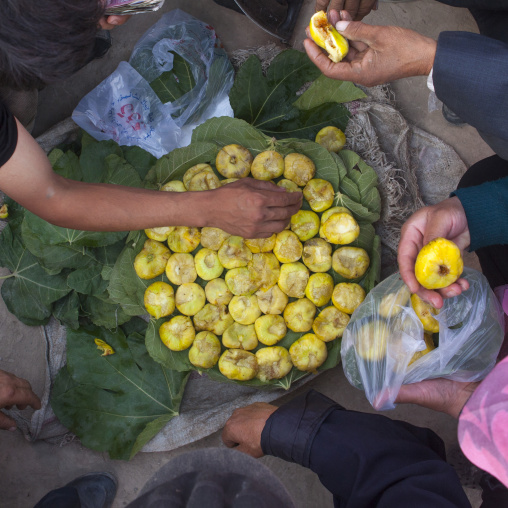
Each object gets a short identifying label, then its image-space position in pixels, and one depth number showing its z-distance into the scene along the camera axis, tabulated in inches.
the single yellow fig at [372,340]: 69.6
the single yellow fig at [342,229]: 78.6
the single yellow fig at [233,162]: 83.4
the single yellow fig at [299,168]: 82.7
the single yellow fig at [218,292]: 81.6
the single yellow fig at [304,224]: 82.0
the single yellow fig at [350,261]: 80.3
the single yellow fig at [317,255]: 81.0
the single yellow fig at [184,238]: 81.4
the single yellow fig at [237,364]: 80.3
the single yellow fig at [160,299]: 81.9
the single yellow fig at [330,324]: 79.9
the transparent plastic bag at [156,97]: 99.7
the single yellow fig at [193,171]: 83.9
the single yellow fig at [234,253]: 79.3
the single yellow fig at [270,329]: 80.9
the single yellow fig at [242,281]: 79.5
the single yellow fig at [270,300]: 81.2
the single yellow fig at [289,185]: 81.4
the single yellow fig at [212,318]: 82.2
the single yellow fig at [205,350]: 81.3
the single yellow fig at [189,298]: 81.2
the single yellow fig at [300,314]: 81.2
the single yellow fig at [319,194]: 82.3
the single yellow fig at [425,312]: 69.9
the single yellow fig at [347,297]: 79.9
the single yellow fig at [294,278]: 80.9
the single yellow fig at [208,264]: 81.4
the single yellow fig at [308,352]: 80.4
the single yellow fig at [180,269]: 81.8
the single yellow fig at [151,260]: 82.9
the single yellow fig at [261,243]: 79.7
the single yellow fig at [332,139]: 92.1
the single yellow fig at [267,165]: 81.6
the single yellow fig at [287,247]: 80.0
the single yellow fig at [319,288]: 80.7
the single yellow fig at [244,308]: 81.2
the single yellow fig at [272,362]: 81.1
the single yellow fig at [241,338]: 81.8
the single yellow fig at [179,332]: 81.7
